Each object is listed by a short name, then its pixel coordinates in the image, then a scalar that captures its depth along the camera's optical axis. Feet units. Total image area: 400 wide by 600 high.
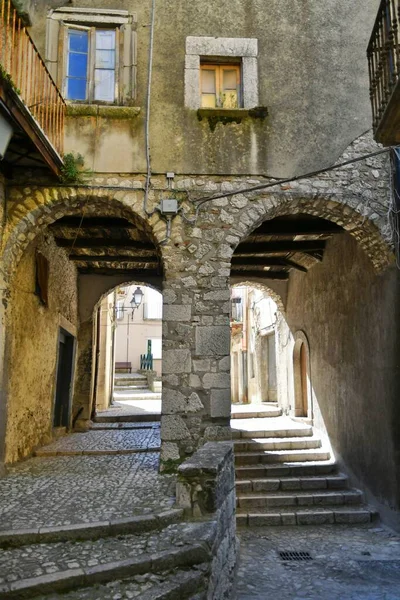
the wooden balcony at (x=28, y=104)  15.48
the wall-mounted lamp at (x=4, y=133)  15.60
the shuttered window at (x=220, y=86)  22.36
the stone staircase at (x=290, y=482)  22.53
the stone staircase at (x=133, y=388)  62.73
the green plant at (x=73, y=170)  20.24
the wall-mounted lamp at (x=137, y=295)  56.95
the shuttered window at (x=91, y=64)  21.80
